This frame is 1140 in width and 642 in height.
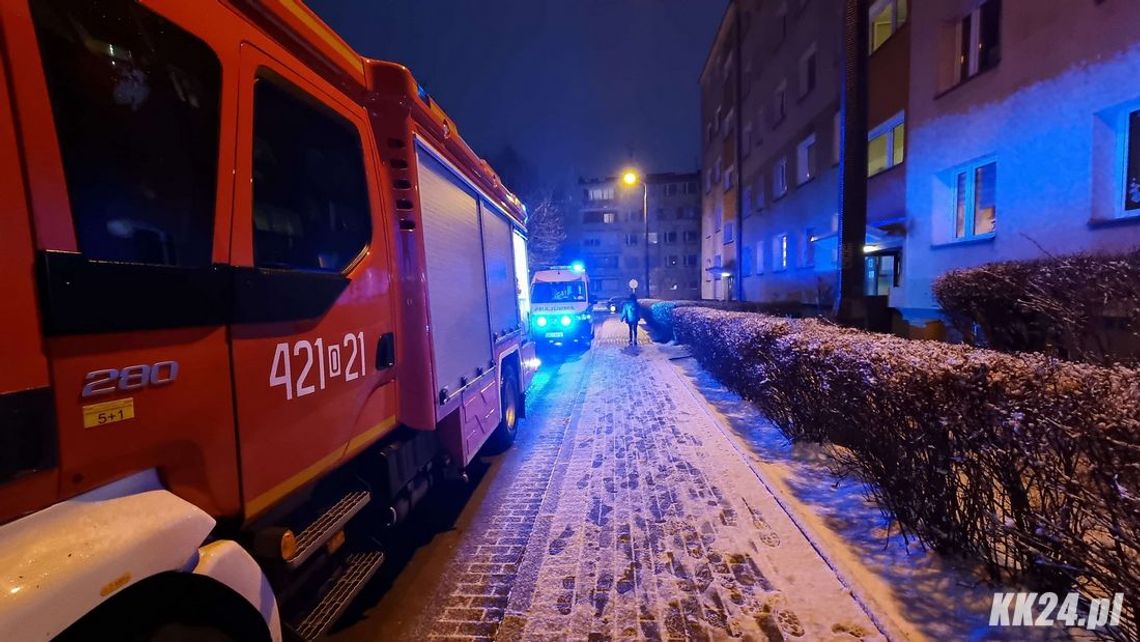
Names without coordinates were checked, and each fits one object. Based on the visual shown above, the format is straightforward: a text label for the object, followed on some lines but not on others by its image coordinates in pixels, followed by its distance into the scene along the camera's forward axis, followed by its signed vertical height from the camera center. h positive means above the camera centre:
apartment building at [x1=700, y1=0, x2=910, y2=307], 13.14 +4.76
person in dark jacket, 17.19 -1.06
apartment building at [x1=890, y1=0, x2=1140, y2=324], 7.08 +2.31
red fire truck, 1.36 -0.07
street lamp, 23.28 +4.97
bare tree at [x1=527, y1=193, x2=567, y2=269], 34.97 +3.91
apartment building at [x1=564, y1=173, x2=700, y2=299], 59.00 +5.96
